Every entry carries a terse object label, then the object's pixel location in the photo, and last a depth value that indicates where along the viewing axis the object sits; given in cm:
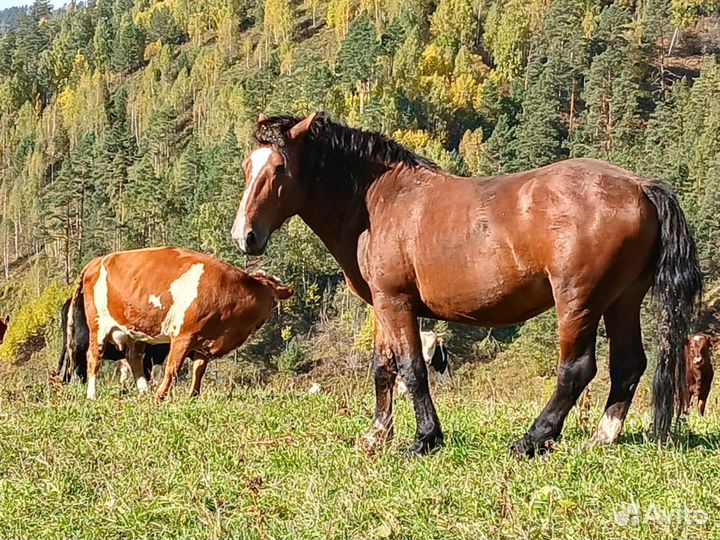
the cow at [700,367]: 1789
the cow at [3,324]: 1467
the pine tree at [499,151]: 9588
